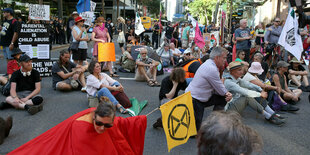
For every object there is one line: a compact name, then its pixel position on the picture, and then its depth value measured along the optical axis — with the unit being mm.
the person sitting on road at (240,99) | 5012
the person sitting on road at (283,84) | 6238
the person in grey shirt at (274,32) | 9906
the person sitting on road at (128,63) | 10144
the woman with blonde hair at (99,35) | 8570
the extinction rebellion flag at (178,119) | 3234
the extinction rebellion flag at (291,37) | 5679
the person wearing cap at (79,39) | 7855
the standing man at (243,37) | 8836
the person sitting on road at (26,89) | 5375
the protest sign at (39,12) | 8530
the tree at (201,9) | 40375
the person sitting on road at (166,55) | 11422
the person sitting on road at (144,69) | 8234
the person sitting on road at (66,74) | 6816
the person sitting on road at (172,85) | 4930
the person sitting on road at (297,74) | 7926
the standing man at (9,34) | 7691
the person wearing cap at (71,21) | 8961
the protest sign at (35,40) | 8062
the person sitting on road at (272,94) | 5875
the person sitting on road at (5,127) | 4033
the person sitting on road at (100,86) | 5445
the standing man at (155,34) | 17656
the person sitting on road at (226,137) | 1393
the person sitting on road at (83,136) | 2666
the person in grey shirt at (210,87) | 4207
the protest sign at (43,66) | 8304
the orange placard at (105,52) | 8492
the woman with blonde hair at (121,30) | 12875
